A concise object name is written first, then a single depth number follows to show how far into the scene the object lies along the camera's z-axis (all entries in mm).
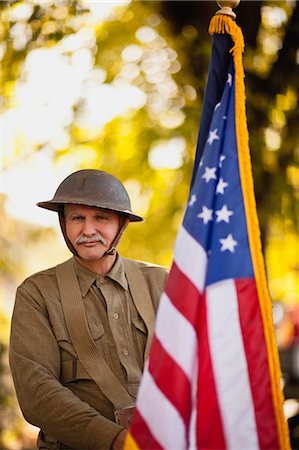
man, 7032
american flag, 6199
